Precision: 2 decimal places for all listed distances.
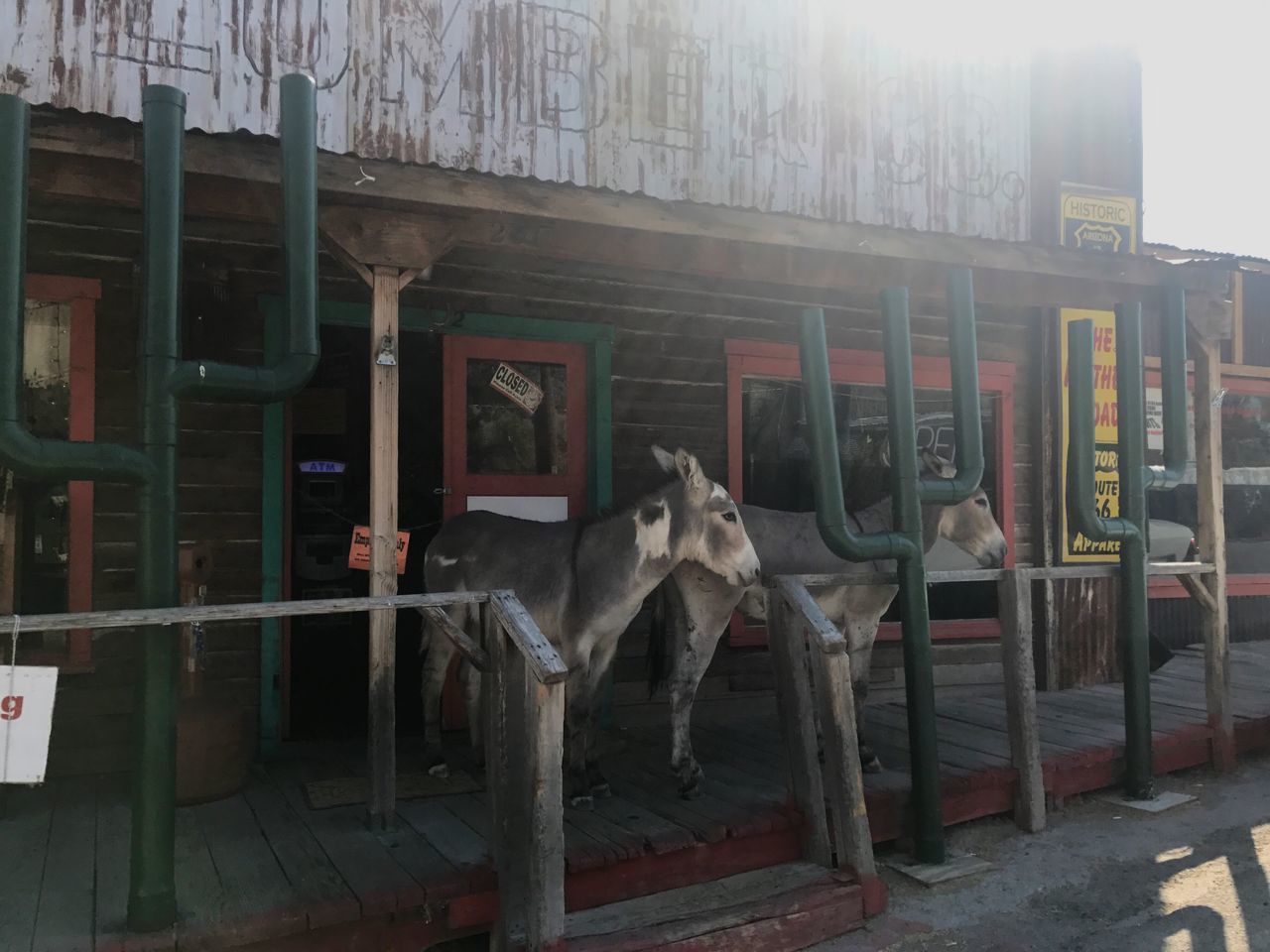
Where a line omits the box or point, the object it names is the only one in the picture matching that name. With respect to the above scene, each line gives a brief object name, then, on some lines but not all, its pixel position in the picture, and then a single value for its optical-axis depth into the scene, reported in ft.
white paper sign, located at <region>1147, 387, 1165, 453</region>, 29.58
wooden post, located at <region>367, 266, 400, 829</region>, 13.78
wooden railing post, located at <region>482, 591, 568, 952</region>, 10.94
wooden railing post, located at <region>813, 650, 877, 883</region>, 13.84
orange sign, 17.24
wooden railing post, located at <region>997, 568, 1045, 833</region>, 17.13
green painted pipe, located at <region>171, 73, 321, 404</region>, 10.87
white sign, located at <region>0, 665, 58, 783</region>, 9.25
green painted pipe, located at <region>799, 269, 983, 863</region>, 15.17
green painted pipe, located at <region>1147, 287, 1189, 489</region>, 19.21
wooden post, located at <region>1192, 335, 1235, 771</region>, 20.53
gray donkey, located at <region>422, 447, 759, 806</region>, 16.08
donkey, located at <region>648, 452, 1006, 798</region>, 16.70
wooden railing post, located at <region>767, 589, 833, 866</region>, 14.57
